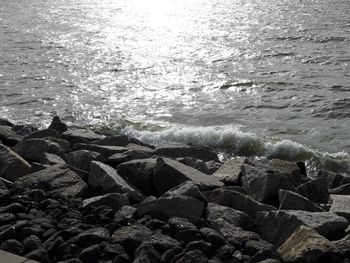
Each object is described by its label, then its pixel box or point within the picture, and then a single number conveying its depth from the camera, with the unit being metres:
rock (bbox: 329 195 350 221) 5.96
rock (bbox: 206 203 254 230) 5.58
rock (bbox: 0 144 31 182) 7.34
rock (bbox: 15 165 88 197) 6.64
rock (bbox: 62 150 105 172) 7.80
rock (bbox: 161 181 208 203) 6.01
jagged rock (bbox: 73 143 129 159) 8.59
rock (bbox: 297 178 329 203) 6.95
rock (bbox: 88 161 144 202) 6.46
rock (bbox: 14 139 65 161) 8.53
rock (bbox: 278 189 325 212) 6.06
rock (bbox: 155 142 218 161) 8.97
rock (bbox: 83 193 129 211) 6.05
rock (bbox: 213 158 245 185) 7.33
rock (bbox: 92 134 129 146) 9.55
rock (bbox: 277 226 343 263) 4.69
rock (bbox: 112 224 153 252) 5.01
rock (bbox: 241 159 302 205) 6.64
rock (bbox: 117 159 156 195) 6.88
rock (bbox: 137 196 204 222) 5.68
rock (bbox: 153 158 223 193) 6.69
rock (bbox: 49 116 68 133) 10.77
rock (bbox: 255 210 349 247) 5.34
